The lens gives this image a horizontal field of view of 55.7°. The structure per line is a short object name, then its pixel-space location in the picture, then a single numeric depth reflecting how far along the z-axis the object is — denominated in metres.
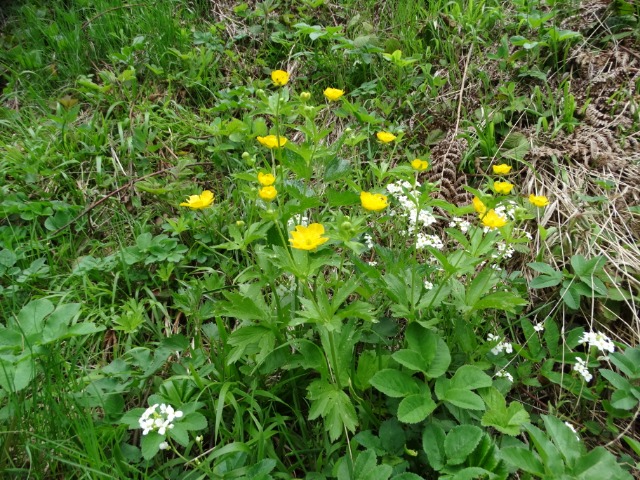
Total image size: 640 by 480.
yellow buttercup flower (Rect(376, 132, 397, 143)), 0.69
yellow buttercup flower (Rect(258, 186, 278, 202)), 0.58
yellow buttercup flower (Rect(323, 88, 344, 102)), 0.69
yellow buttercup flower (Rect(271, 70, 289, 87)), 0.68
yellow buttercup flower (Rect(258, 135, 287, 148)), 0.64
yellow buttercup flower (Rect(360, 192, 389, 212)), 0.58
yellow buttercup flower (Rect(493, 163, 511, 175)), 0.68
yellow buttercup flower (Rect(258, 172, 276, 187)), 0.61
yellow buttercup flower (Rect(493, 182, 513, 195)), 0.59
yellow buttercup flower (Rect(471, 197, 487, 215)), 0.59
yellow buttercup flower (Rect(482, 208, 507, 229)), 0.56
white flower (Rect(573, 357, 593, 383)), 0.60
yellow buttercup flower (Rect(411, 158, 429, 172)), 0.65
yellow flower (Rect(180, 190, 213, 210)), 0.64
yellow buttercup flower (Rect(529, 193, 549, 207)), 0.63
